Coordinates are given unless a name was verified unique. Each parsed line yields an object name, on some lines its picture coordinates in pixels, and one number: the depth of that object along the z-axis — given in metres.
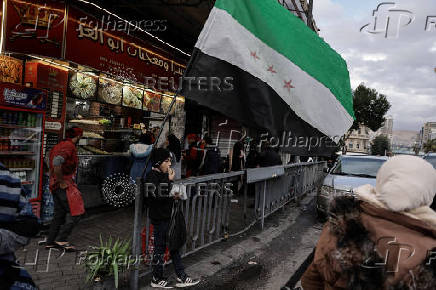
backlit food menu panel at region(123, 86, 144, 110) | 10.06
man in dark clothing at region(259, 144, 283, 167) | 9.12
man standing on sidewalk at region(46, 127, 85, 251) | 4.96
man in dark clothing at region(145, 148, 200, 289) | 3.87
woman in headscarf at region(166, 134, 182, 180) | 8.16
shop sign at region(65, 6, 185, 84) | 7.48
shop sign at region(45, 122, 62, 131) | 6.85
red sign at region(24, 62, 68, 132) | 6.78
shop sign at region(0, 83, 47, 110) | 5.30
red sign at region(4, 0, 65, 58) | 6.45
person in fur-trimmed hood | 1.47
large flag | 3.03
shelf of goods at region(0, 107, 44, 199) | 5.60
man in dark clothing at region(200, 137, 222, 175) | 8.82
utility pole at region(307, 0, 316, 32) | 10.77
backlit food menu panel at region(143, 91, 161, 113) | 11.15
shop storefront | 6.01
